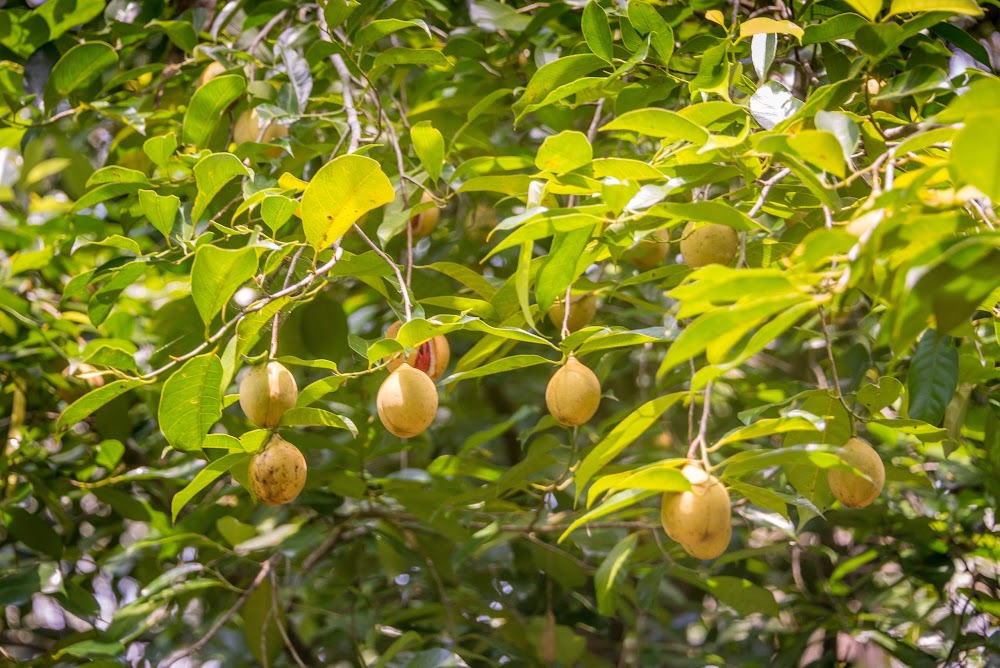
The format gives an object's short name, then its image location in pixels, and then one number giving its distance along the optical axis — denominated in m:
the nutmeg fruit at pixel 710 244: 2.62
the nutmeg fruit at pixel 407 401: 2.59
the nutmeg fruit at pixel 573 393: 2.58
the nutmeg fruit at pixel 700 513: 2.41
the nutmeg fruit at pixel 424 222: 2.97
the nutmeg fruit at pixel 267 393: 2.57
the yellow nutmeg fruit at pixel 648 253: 2.89
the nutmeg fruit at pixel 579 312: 2.79
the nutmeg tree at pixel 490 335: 2.42
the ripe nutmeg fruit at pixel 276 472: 2.59
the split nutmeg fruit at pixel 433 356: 2.73
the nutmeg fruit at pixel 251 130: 2.98
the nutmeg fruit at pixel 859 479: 2.52
